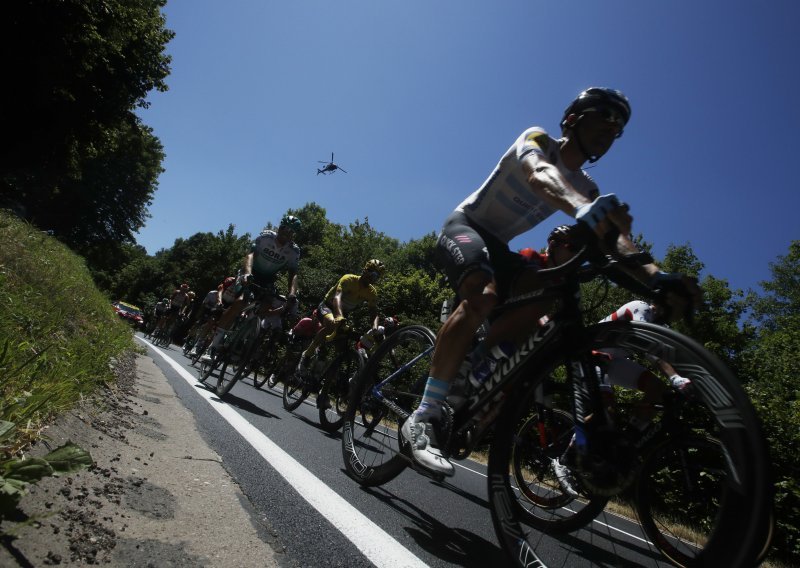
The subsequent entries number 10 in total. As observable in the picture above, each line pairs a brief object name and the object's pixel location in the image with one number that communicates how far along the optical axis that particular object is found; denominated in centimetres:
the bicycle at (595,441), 126
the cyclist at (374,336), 532
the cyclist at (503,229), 229
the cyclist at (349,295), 722
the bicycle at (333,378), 577
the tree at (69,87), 1453
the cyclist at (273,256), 708
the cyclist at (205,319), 1122
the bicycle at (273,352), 801
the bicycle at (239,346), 663
